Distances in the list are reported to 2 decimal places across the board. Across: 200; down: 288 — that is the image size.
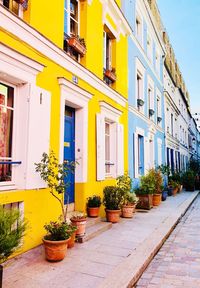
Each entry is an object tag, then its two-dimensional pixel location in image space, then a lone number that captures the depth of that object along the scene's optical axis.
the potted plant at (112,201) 7.55
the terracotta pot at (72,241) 5.19
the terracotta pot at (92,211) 7.12
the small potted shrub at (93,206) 7.14
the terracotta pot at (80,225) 5.58
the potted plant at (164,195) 13.92
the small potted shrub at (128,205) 8.53
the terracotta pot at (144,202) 10.57
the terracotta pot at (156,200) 11.81
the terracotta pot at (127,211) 8.52
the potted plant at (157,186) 11.88
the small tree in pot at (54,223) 4.53
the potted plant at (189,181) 19.53
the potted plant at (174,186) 16.71
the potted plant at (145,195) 10.59
